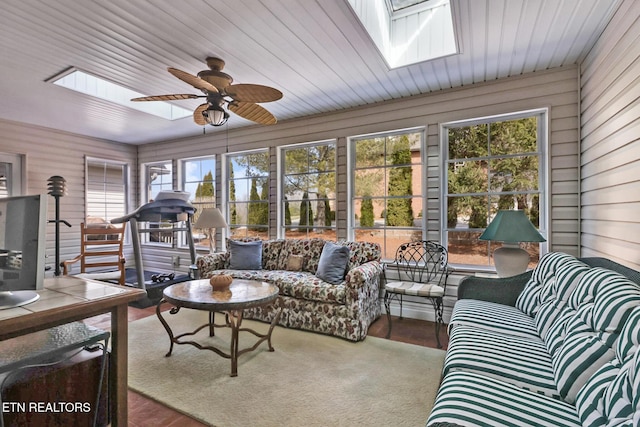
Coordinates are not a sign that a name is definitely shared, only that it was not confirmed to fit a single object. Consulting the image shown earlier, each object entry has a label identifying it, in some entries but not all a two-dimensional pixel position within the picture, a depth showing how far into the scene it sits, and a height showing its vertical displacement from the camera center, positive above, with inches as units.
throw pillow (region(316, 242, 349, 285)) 139.3 -23.9
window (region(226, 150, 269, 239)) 201.2 +11.2
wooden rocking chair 169.9 -26.2
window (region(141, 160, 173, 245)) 241.4 +21.7
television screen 51.8 -5.5
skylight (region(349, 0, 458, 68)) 110.9 +65.1
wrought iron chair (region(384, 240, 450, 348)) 144.1 -26.2
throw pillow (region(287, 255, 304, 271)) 160.7 -26.2
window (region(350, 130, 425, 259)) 156.2 +11.2
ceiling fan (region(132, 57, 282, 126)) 96.1 +37.1
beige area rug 77.3 -49.3
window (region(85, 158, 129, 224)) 225.3 +16.1
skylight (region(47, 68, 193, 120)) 137.3 +57.0
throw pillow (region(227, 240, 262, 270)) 165.6 -23.4
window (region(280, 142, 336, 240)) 178.5 +11.8
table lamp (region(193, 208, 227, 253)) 166.4 -4.6
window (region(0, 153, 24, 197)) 184.7 +21.9
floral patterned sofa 123.5 -32.0
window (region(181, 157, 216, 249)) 224.2 +19.2
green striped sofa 44.5 -28.4
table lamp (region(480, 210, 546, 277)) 108.2 -8.9
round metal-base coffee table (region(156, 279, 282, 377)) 93.7 -26.9
